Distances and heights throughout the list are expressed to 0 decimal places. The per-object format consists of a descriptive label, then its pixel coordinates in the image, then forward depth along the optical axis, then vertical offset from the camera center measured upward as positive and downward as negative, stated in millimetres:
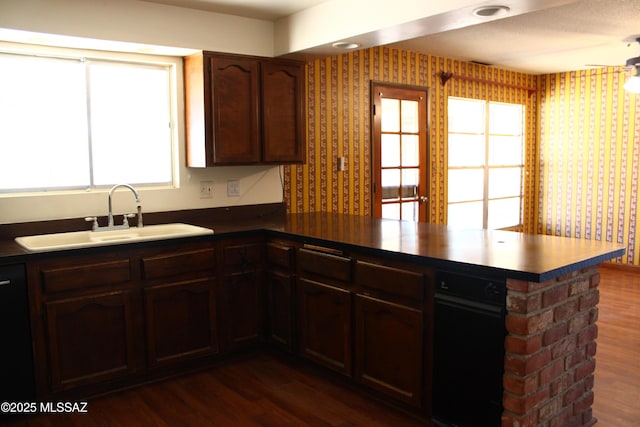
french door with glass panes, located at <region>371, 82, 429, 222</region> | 5023 +179
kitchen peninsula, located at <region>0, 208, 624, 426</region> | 2252 -667
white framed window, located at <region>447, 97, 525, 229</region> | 5879 +68
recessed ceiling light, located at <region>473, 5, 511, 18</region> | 2726 +803
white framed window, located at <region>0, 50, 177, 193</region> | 3273 +344
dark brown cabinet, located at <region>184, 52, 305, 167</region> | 3650 +438
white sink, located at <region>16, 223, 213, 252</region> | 2947 -365
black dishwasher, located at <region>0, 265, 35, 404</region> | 2651 -793
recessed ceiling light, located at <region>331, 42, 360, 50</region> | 3551 +830
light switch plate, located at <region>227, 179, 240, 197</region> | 4074 -112
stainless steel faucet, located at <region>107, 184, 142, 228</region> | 3371 -213
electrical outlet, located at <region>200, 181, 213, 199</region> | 3949 -118
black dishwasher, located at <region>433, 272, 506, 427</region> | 2250 -780
